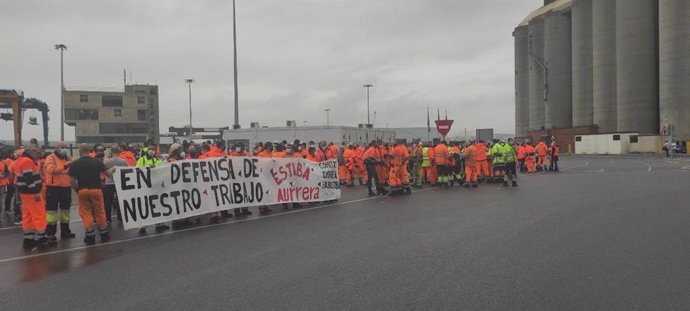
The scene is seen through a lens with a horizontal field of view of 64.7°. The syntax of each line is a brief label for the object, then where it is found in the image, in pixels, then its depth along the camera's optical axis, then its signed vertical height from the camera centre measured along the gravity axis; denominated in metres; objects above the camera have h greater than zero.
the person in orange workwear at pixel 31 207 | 9.42 -0.95
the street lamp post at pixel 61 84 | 46.04 +6.25
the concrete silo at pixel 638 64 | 51.75 +7.53
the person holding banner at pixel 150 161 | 11.21 -0.24
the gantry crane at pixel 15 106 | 50.29 +4.50
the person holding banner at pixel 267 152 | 14.86 -0.10
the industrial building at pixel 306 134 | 49.47 +1.34
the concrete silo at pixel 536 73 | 71.75 +9.38
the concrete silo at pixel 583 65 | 61.19 +8.84
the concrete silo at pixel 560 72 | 67.56 +8.87
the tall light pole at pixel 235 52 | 32.41 +5.78
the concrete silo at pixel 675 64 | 45.97 +6.64
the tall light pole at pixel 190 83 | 76.19 +9.41
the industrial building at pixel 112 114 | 91.94 +6.33
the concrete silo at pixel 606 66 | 56.41 +7.94
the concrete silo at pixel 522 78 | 77.56 +9.45
